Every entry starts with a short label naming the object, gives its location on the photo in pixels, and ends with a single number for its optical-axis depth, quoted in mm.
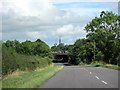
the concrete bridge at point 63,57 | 169250
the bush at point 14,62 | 25203
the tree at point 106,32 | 76250
